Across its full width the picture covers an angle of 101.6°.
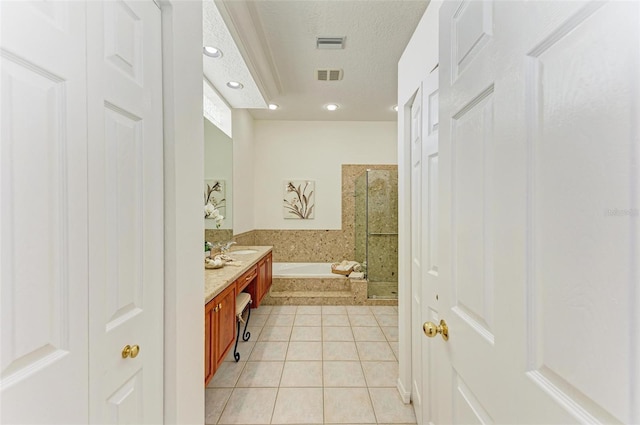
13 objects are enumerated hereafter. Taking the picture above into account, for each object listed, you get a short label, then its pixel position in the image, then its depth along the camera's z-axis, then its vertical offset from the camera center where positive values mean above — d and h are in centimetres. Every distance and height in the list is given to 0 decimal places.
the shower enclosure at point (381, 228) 397 -29
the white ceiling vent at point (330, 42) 225 +147
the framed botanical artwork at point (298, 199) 443 +18
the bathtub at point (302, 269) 414 -97
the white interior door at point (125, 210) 71 +0
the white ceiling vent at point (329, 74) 278 +148
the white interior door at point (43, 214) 51 -1
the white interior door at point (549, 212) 36 +0
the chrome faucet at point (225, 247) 287 -41
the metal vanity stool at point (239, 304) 217 -82
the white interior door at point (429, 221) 142 -7
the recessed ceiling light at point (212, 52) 205 +127
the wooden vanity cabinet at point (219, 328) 153 -76
